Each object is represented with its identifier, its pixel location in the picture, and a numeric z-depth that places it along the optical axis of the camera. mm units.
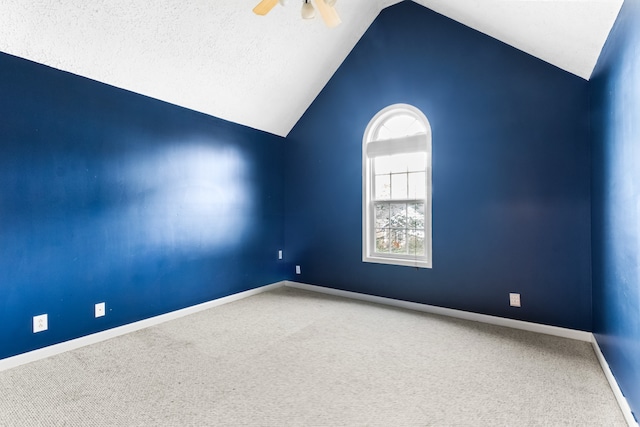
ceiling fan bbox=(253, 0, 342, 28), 2157
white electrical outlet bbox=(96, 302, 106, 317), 2773
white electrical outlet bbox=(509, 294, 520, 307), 2998
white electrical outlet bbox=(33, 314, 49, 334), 2422
